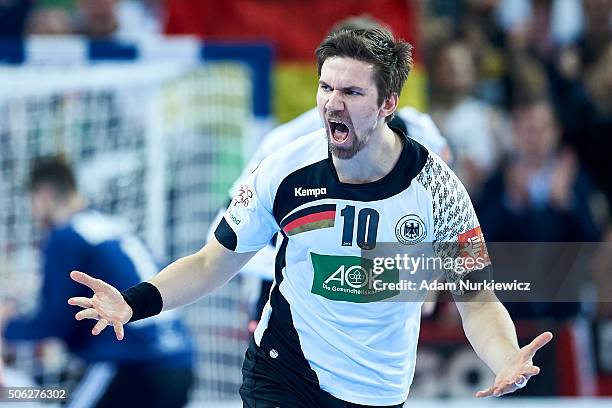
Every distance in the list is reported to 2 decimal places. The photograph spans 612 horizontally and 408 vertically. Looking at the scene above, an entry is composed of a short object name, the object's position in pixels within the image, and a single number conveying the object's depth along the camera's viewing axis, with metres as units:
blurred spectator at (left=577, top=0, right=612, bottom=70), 18.00
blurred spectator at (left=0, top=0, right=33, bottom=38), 17.22
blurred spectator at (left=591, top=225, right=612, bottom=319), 15.50
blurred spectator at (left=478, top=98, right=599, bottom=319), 16.02
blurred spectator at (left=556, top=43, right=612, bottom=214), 17.27
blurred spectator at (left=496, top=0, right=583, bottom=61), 18.44
